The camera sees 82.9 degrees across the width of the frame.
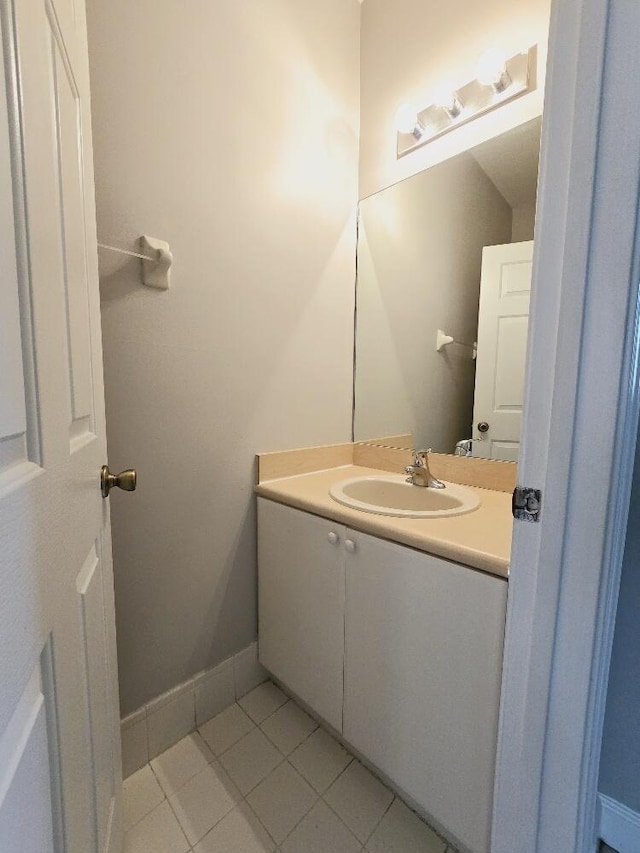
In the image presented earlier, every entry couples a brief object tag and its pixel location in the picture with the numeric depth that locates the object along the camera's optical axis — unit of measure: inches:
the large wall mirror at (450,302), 46.9
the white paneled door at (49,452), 12.9
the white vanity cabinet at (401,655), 30.0
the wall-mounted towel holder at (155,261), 37.6
